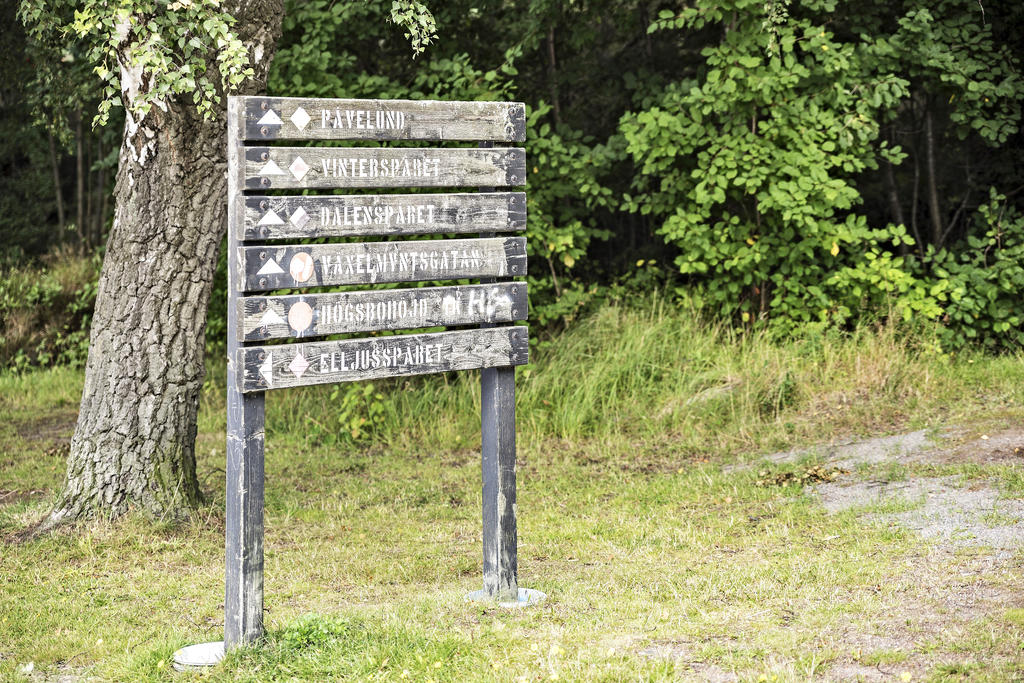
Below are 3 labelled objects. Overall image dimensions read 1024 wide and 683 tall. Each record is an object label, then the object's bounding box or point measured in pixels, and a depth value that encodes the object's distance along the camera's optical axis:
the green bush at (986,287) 9.91
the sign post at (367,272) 4.13
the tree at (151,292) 6.26
